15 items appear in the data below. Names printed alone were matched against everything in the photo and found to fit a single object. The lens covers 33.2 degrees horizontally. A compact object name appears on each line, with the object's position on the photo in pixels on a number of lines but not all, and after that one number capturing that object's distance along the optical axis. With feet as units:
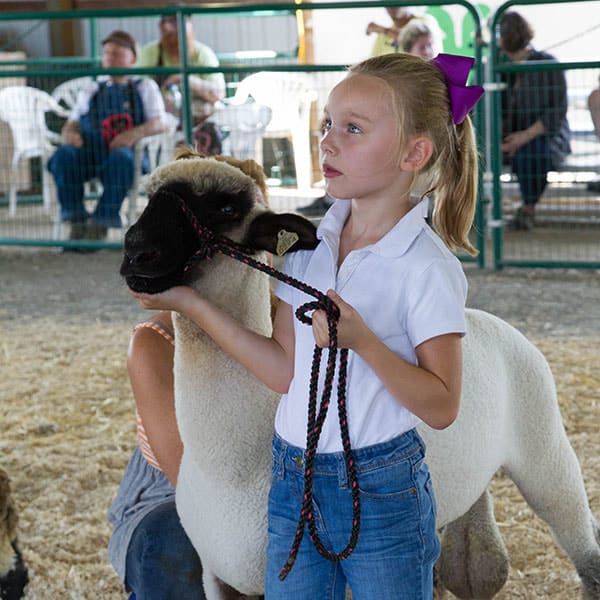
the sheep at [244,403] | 5.73
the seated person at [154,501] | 7.18
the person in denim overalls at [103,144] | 26.45
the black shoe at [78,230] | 26.89
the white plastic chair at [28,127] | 29.60
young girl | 5.23
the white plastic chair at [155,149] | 26.48
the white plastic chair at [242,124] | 24.58
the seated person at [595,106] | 21.86
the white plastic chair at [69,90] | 33.19
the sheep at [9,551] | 8.60
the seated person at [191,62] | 24.95
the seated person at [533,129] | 23.50
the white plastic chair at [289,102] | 23.58
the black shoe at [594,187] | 24.86
